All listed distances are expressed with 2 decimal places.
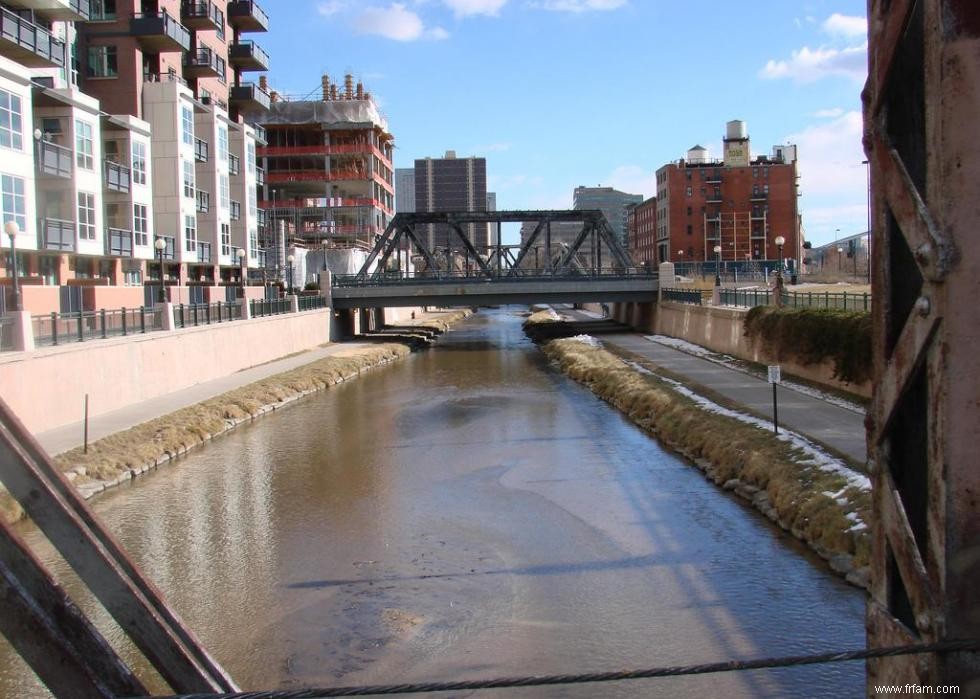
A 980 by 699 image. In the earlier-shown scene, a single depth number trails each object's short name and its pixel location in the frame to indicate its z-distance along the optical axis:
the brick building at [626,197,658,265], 138.38
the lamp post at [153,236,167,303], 34.23
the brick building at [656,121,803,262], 119.62
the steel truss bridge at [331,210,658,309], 60.00
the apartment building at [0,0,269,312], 35.47
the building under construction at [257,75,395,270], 97.38
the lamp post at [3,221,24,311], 23.30
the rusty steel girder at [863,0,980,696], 3.66
